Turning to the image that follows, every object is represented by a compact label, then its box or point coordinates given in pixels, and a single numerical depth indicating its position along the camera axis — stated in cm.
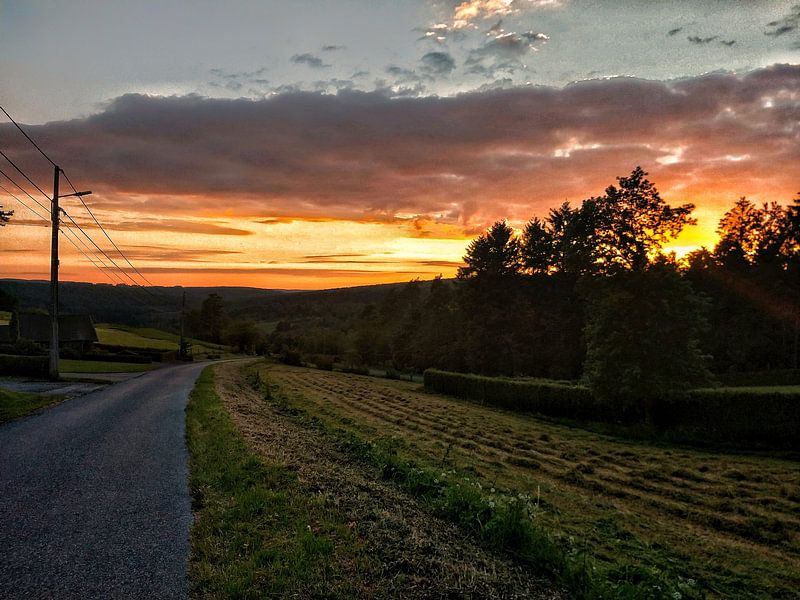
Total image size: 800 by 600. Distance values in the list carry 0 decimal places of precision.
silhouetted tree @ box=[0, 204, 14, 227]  4219
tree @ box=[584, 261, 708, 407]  2425
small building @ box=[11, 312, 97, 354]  6912
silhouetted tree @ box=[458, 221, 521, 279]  6209
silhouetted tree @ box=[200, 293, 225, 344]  13212
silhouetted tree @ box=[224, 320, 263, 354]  10738
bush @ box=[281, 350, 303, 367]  6975
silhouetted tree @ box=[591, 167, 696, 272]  2772
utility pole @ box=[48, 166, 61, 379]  2948
